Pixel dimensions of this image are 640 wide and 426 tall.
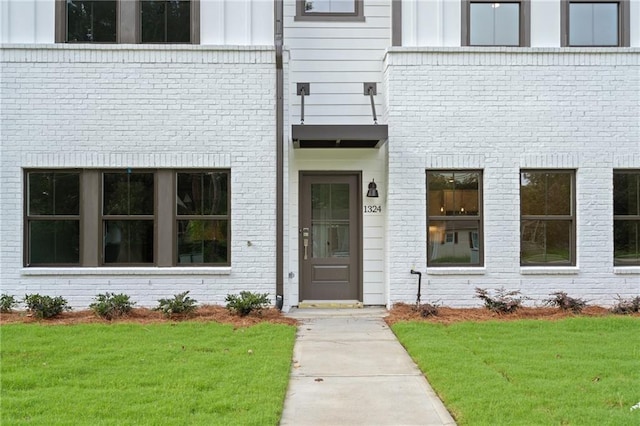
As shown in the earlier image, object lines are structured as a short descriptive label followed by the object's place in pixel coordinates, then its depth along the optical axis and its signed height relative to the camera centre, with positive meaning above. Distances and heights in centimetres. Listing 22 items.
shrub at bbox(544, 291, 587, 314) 879 -130
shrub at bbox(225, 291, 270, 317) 852 -125
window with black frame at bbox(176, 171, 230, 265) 930 +6
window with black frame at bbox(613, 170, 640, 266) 964 +3
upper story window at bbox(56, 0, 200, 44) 941 +340
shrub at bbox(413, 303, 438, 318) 866 -139
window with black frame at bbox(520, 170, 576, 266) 958 +5
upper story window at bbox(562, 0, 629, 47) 983 +349
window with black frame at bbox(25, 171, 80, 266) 927 -2
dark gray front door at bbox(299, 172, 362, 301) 1012 -27
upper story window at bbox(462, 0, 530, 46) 977 +348
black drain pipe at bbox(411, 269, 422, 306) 935 -95
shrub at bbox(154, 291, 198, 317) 853 -130
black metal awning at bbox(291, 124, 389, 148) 895 +143
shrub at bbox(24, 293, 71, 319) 841 -126
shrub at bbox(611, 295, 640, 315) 885 -138
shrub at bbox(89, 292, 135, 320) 841 -128
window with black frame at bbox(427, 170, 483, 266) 959 -5
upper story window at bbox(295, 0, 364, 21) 996 +379
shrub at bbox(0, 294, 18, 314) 872 -127
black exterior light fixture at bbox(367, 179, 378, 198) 979 +53
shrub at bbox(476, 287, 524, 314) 880 -128
